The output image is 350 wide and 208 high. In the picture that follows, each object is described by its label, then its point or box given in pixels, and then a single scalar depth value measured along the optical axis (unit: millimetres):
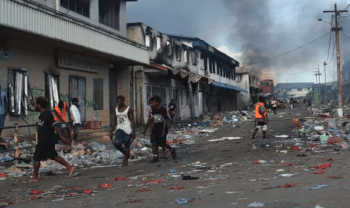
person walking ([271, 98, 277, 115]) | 32738
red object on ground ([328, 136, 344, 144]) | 10608
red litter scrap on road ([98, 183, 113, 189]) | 5895
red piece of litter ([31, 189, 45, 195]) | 5633
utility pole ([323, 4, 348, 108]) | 29062
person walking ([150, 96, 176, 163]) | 9000
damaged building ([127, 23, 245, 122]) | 23077
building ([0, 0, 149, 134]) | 12336
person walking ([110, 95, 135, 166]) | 8445
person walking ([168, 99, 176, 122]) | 24484
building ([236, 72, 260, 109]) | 60712
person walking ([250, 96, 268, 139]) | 13117
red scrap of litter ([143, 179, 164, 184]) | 6047
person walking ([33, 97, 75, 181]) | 6887
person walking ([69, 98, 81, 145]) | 12492
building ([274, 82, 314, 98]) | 142750
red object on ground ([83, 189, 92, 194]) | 5473
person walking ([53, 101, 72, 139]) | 11620
